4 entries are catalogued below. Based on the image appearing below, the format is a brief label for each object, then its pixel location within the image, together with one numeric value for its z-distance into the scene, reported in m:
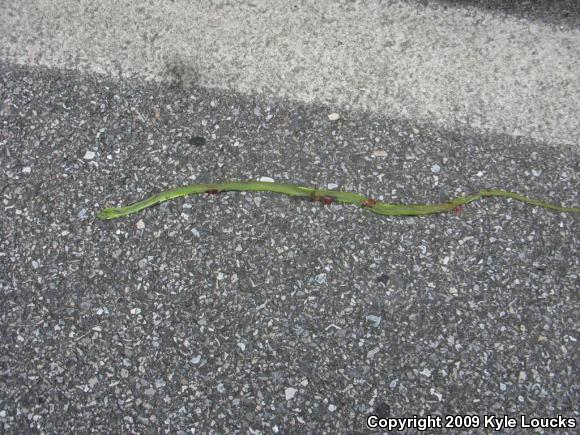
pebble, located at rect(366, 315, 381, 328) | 1.19
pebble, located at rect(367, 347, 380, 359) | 1.17
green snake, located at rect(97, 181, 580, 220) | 1.23
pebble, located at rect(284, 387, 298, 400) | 1.16
